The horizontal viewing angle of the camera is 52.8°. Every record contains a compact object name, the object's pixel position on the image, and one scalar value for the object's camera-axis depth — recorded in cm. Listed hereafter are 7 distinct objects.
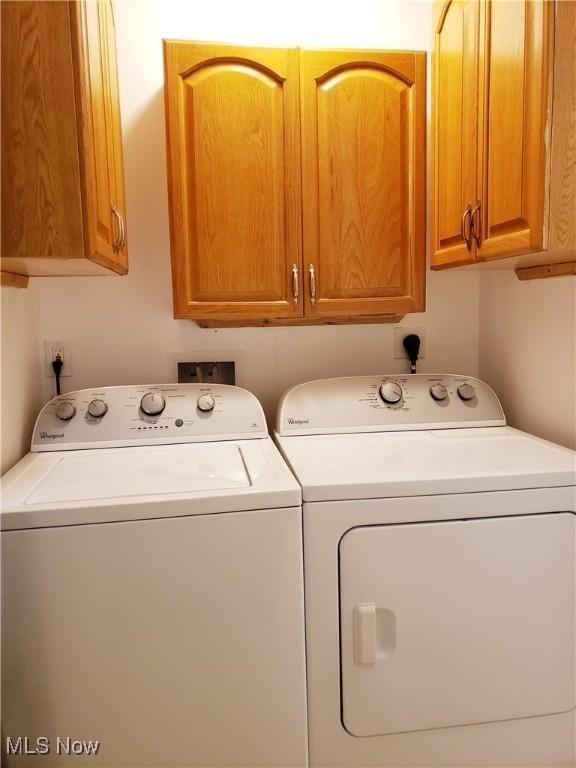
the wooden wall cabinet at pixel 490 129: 129
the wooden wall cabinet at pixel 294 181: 168
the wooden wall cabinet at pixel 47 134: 121
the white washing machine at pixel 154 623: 120
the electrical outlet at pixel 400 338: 210
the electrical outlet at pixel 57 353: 192
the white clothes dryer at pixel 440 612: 131
